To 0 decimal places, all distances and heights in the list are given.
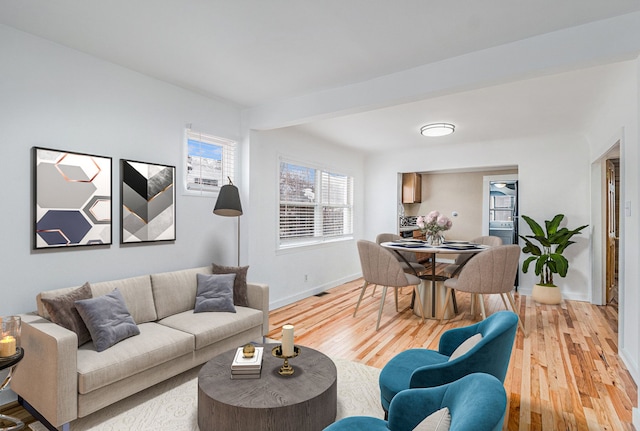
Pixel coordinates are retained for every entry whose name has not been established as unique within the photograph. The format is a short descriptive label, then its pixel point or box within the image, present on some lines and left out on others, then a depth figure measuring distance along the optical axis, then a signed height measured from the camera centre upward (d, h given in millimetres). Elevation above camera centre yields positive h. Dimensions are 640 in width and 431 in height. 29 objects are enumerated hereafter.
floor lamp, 3486 +130
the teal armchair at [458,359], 1668 -743
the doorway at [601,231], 4914 -179
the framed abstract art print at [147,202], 3080 +116
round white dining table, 4254 -915
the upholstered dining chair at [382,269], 3938 -602
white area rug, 2143 -1285
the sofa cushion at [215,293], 3145 -722
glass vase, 4609 -290
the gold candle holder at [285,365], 2139 -927
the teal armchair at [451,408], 976 -652
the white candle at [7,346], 1844 -703
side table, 1808 -797
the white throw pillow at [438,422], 1127 -674
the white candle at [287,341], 2109 -756
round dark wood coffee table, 1805 -986
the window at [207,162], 3693 +594
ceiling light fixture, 4719 +1208
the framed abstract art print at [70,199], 2557 +118
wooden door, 5055 -236
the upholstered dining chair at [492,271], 3671 -570
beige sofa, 1997 -903
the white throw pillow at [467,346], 1848 -691
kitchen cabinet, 7277 +623
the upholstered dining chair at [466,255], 4588 -535
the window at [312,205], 5043 +177
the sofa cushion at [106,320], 2330 -735
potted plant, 4895 -543
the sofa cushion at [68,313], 2282 -655
